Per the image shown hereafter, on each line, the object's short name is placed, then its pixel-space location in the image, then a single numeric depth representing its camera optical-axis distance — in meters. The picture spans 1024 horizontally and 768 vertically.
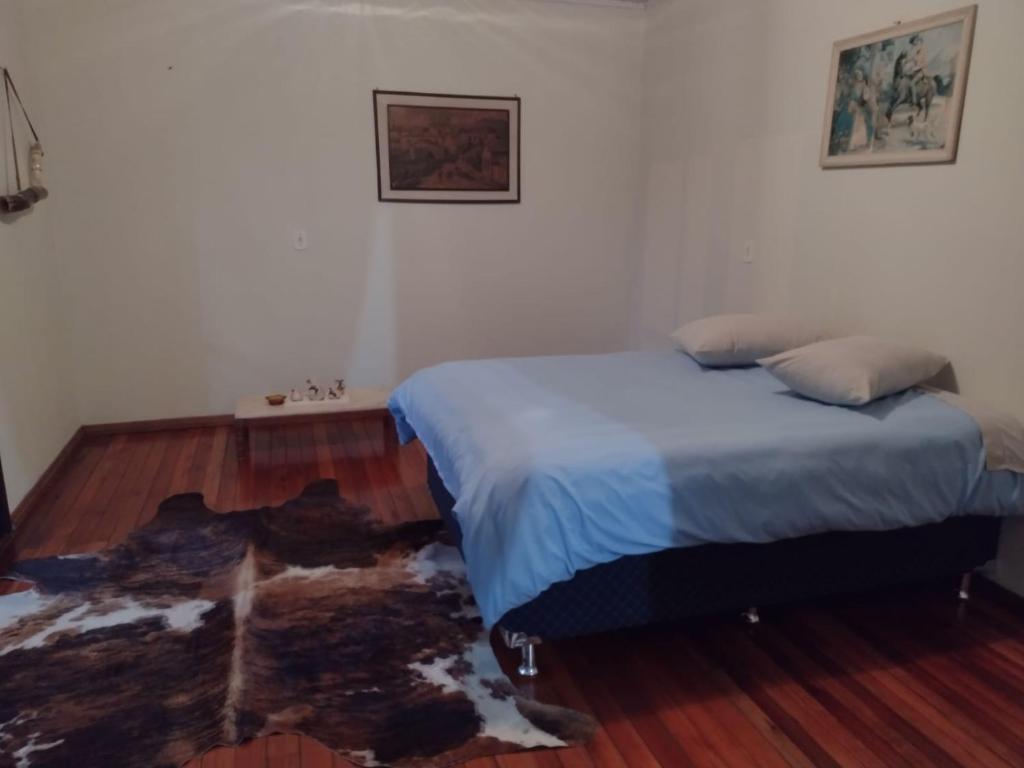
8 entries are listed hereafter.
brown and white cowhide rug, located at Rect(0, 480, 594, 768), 1.86
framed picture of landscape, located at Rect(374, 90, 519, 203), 4.24
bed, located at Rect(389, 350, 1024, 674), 1.90
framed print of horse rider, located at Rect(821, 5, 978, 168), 2.54
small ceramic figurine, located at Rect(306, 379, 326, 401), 4.04
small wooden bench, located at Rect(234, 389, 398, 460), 3.81
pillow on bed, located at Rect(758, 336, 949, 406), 2.33
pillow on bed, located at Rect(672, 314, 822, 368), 2.96
